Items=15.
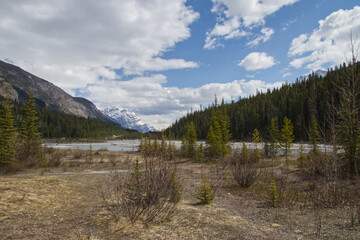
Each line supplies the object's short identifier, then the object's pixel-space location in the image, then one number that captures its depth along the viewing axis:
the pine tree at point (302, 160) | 14.75
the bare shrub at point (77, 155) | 29.06
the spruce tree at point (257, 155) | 17.53
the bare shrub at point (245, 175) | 10.37
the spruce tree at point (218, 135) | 24.99
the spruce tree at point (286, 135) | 21.30
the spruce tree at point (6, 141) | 15.24
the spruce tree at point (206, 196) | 7.45
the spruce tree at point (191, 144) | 28.59
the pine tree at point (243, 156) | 12.37
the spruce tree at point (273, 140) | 22.52
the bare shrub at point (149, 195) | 5.75
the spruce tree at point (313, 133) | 19.91
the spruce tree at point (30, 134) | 20.62
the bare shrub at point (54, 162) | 20.67
